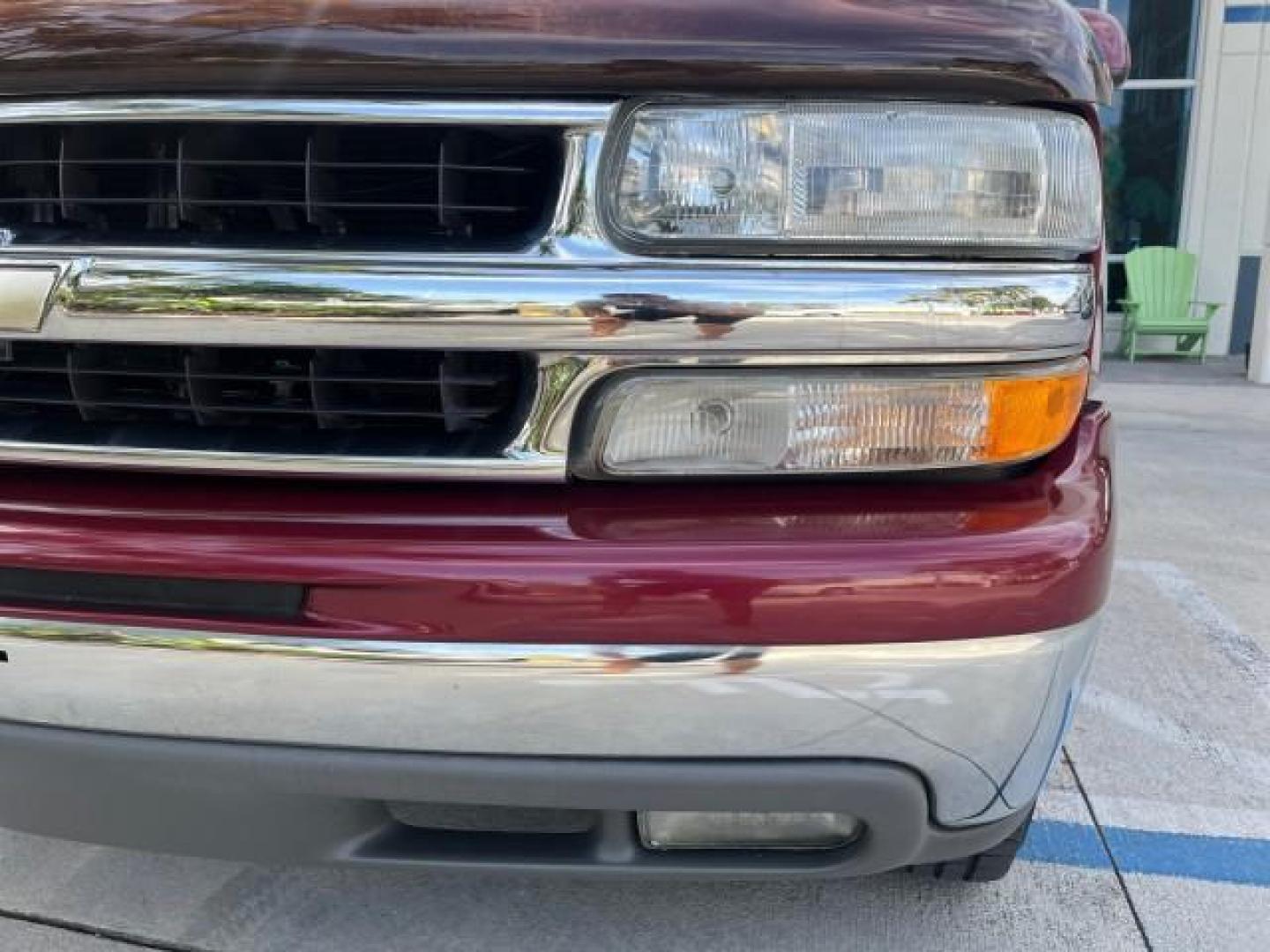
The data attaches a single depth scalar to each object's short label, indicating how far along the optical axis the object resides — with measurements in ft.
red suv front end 3.94
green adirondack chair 33.42
